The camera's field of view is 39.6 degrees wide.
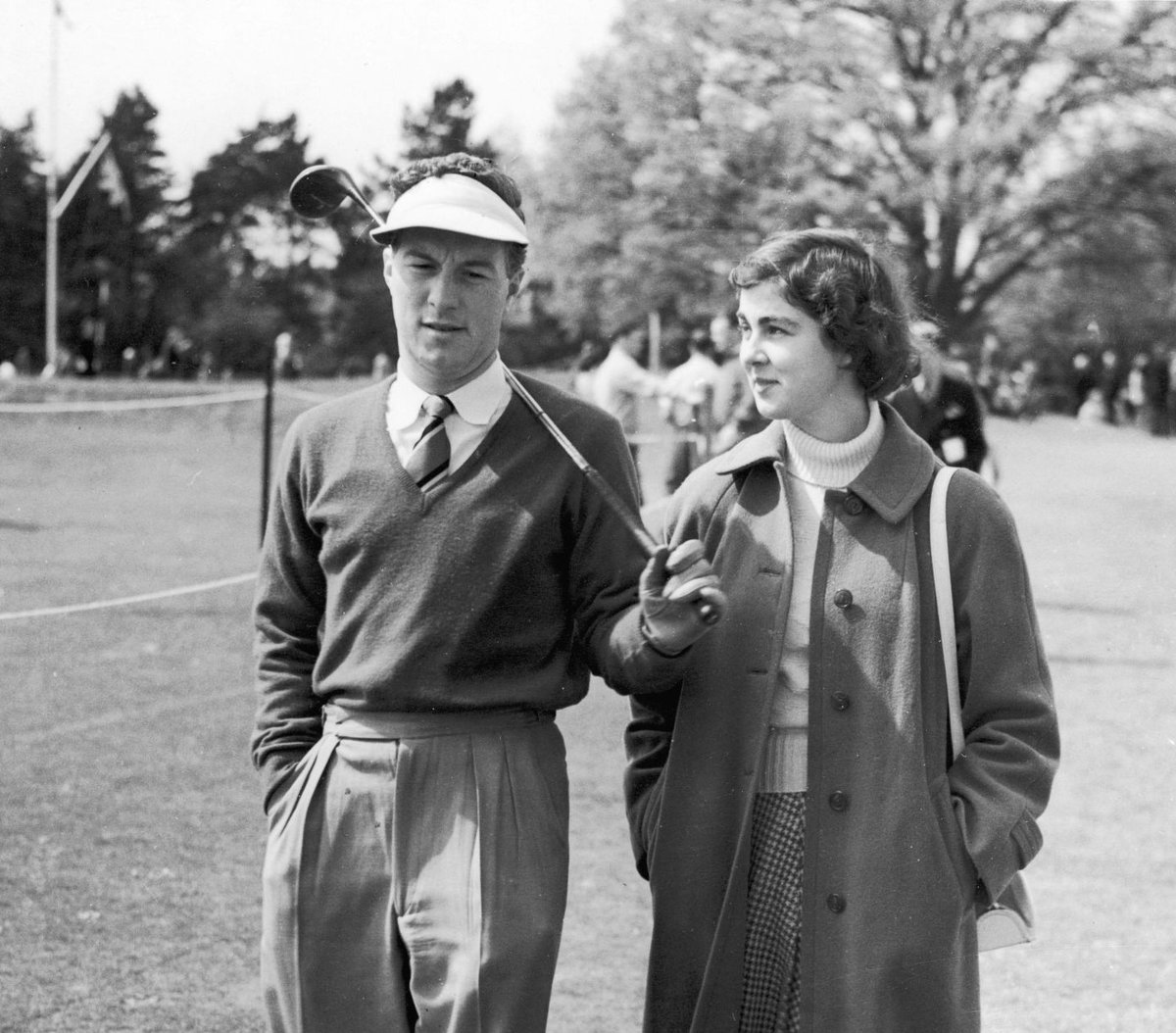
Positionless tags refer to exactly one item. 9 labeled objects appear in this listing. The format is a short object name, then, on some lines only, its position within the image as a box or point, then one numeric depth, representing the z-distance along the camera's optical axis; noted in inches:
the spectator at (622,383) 519.2
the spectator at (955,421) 350.0
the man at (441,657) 96.3
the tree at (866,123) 1312.7
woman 101.8
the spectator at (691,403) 530.9
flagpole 1266.0
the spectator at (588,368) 665.6
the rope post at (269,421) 407.2
